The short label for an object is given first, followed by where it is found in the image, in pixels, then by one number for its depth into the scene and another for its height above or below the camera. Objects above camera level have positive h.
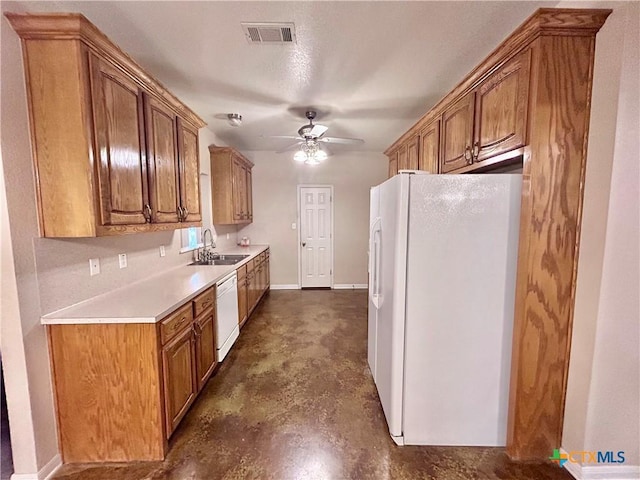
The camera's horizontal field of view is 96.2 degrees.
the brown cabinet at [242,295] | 3.45 -0.98
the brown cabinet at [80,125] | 1.49 +0.51
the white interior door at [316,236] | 5.64 -0.40
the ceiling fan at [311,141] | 3.19 +0.89
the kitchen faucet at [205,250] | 3.70 -0.46
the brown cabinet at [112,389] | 1.67 -1.02
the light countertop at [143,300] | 1.65 -0.57
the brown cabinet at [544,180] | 1.54 +0.20
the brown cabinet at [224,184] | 4.22 +0.48
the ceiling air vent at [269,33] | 1.80 +1.19
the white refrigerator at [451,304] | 1.76 -0.56
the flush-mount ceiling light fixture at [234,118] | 3.34 +1.15
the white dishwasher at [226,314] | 2.71 -1.00
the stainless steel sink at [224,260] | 3.58 -0.57
